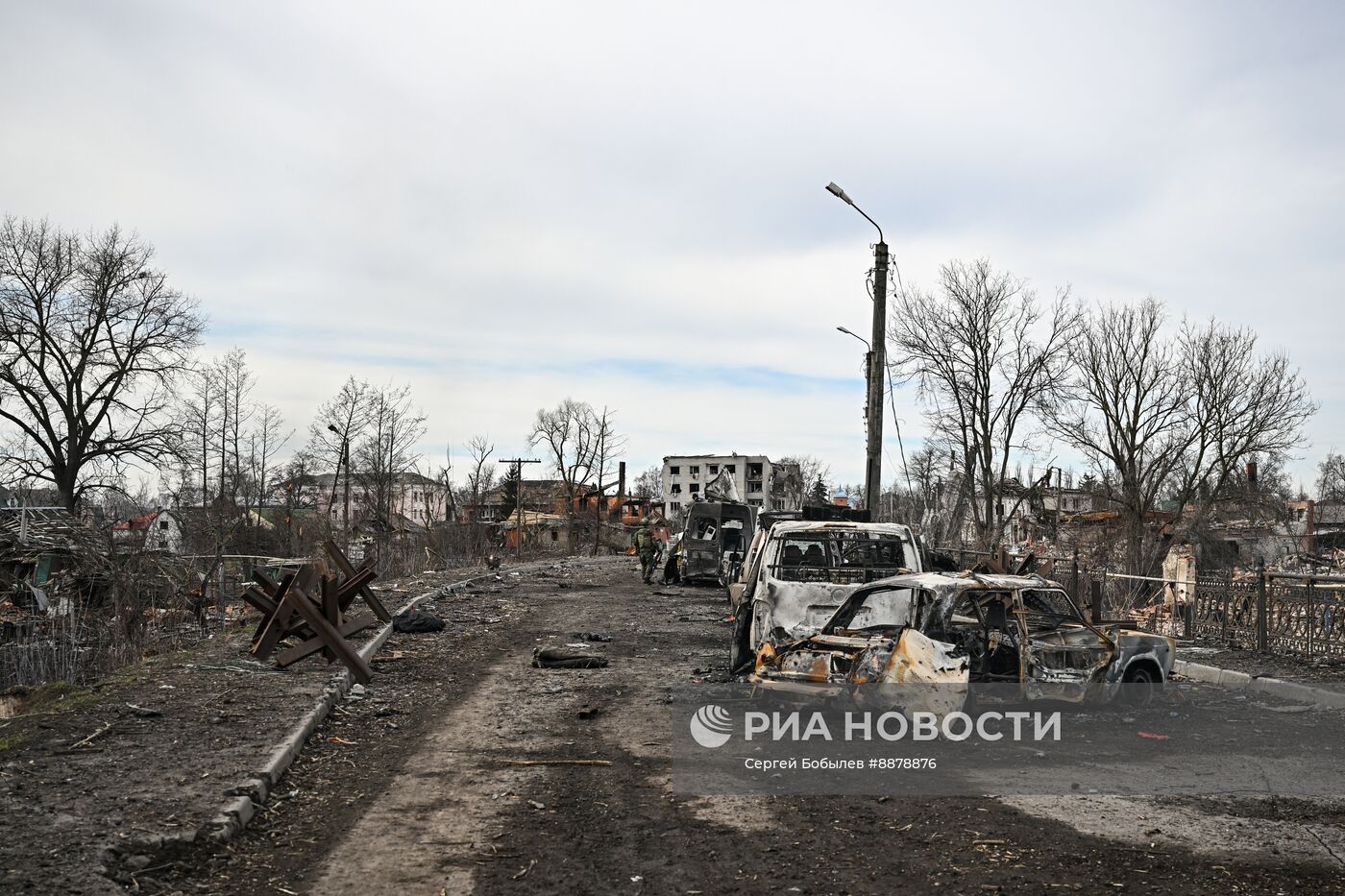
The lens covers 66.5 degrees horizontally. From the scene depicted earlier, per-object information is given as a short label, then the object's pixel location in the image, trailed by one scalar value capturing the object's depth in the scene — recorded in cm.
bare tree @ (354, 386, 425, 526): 5180
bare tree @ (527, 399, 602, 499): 7375
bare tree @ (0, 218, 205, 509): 3791
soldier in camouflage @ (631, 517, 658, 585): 2898
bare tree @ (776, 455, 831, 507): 11550
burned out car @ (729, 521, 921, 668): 1034
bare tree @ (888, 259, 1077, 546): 3872
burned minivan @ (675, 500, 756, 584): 2647
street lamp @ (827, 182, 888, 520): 1983
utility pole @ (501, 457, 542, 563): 4854
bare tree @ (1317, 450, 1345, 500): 9206
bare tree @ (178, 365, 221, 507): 4034
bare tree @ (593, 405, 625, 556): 7338
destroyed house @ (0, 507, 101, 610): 1948
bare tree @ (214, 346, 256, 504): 5212
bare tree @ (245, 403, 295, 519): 5471
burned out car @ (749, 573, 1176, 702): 823
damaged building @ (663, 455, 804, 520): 13275
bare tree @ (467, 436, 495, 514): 5606
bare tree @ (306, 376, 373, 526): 5041
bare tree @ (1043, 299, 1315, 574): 3656
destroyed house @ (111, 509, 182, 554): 1870
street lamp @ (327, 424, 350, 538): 4299
